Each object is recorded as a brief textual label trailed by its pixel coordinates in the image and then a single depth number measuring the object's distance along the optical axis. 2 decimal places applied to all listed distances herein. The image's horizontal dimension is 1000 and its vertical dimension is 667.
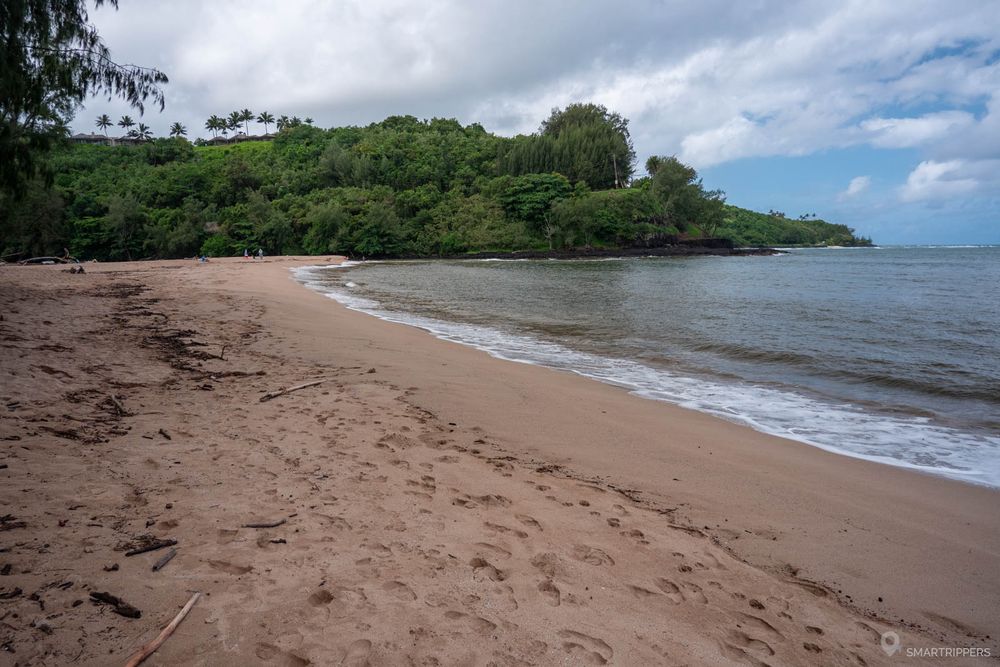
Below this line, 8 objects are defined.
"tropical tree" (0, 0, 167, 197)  8.55
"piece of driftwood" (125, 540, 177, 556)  2.69
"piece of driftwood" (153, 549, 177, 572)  2.59
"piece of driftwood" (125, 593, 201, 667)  1.96
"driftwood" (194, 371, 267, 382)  6.83
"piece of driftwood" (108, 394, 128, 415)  5.09
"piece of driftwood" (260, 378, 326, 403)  6.13
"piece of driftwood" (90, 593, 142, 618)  2.22
